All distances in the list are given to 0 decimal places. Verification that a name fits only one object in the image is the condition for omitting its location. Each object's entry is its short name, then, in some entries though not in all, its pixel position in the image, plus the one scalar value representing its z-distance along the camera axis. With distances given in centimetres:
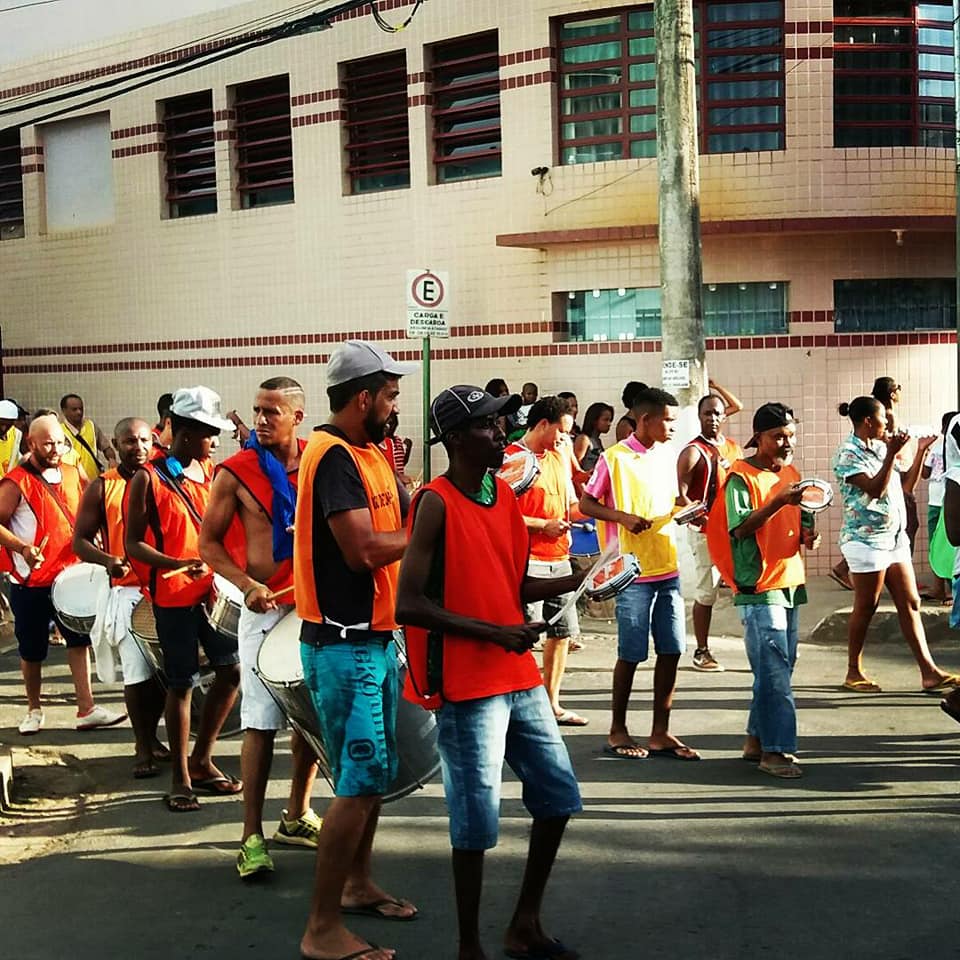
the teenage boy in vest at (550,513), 880
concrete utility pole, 1256
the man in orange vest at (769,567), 758
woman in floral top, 955
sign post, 1303
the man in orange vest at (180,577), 741
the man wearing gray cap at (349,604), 516
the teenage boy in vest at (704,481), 953
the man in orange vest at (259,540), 626
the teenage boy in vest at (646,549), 815
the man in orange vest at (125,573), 807
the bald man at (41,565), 932
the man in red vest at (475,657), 488
